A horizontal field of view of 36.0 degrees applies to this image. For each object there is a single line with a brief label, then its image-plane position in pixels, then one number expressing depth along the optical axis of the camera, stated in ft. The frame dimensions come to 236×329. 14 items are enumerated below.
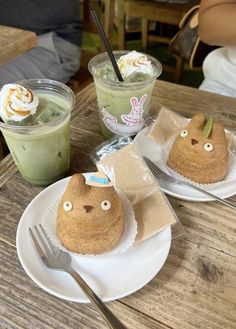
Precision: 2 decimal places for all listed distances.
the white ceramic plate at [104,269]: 1.74
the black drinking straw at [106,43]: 2.51
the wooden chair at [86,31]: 5.82
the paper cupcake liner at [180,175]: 2.35
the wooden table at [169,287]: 1.70
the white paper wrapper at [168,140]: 2.38
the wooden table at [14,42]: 3.55
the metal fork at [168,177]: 2.24
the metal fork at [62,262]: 1.63
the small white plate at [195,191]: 2.26
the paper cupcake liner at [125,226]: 1.89
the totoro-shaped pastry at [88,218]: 1.77
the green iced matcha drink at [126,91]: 2.55
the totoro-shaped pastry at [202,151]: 2.25
